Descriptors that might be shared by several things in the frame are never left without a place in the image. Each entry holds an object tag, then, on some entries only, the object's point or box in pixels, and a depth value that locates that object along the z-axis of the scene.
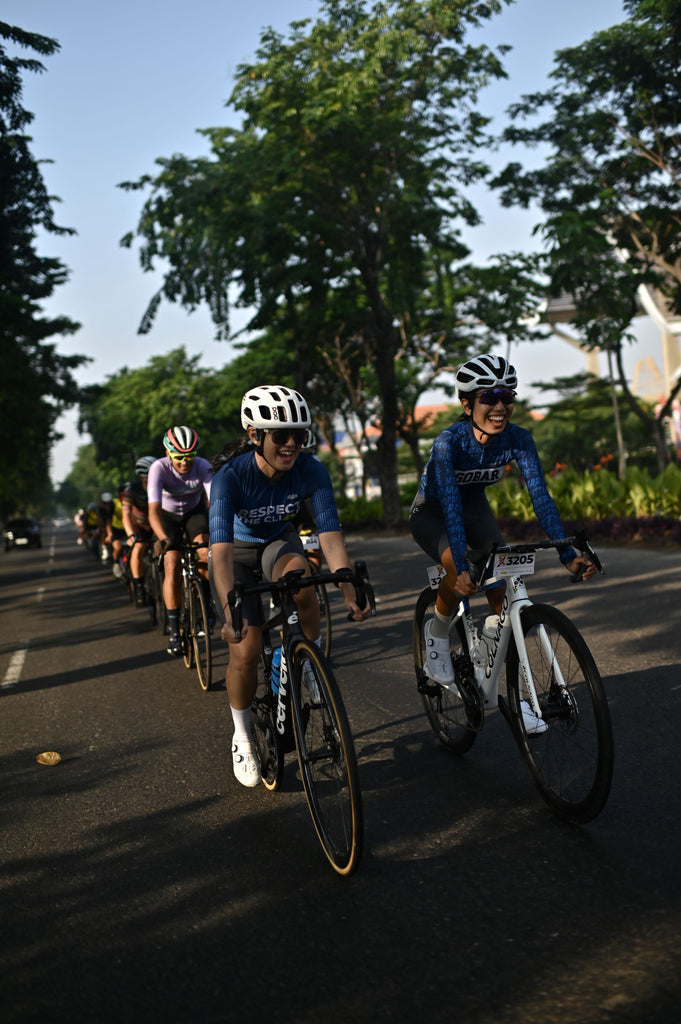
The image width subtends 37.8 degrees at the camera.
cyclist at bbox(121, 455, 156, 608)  11.41
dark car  54.84
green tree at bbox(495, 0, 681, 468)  20.11
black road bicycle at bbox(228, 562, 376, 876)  3.53
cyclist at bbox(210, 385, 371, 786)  4.38
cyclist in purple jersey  8.18
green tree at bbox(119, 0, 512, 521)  21.31
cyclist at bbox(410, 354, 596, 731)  4.52
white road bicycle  3.72
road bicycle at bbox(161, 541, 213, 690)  7.73
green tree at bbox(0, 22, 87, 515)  16.72
